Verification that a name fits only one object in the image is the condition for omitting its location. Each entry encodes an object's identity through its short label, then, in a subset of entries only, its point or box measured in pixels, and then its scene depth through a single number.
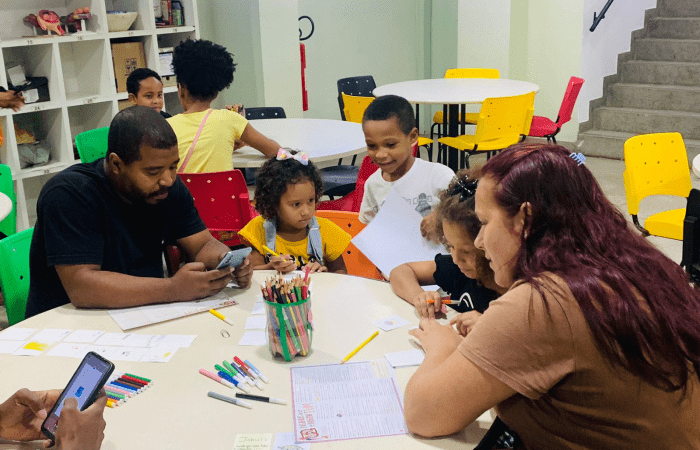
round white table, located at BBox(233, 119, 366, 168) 3.69
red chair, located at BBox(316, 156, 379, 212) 3.32
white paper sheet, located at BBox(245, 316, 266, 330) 1.82
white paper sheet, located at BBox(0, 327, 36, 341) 1.80
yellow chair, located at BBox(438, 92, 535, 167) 5.06
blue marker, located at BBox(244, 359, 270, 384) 1.54
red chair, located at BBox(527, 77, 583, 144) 5.80
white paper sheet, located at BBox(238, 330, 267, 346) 1.73
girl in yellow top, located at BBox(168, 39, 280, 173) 3.44
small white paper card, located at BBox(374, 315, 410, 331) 1.79
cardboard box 5.30
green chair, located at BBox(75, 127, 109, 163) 4.12
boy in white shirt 2.73
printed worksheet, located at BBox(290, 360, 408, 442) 1.35
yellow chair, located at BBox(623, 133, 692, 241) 3.53
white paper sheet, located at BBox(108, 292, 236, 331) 1.87
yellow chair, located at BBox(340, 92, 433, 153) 5.31
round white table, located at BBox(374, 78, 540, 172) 5.24
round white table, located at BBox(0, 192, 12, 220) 3.02
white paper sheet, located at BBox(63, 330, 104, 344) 1.78
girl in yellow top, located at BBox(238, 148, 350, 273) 2.51
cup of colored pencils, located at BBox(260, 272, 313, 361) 1.58
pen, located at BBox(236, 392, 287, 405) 1.45
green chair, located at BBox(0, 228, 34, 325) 2.21
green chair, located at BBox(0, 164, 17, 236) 3.57
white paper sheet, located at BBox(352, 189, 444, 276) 2.26
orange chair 2.65
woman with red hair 1.14
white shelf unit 4.79
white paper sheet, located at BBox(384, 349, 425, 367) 1.60
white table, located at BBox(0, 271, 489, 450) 1.35
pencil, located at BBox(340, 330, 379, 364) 1.64
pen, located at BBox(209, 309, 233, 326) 1.86
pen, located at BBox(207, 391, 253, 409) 1.44
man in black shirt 1.96
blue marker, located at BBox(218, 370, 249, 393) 1.51
